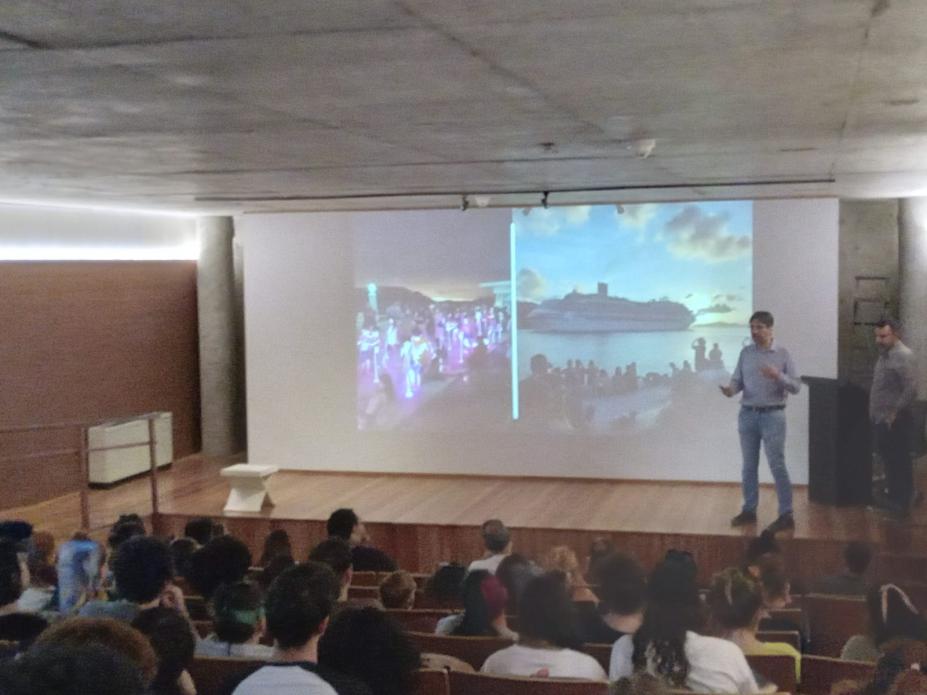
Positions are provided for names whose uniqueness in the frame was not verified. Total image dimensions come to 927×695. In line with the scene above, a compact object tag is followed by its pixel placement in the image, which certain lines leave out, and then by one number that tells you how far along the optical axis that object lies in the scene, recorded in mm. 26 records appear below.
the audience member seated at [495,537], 5289
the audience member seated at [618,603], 3742
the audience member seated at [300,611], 2754
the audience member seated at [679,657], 3107
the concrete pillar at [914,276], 9586
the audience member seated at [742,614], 3586
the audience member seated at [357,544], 5497
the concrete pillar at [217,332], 11195
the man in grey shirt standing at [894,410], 7309
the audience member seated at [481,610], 3891
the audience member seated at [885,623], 3630
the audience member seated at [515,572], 4215
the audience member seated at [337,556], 4242
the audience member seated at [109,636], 2275
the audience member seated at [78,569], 4492
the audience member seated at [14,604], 3361
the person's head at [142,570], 3547
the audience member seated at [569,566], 4730
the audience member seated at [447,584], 4715
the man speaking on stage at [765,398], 7320
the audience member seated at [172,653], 2773
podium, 8086
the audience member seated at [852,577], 4910
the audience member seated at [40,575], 4414
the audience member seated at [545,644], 3246
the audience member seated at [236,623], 3361
